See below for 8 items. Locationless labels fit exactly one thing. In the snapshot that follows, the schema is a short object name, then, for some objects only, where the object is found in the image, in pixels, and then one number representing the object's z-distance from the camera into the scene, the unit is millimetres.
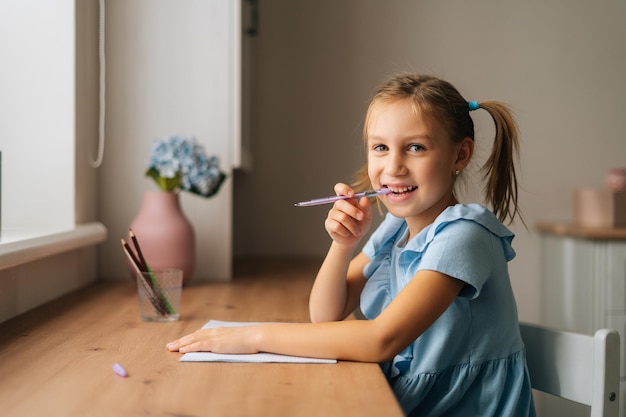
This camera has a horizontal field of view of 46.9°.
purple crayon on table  928
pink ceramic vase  1736
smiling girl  996
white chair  992
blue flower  1727
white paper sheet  990
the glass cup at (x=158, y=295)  1324
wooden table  785
